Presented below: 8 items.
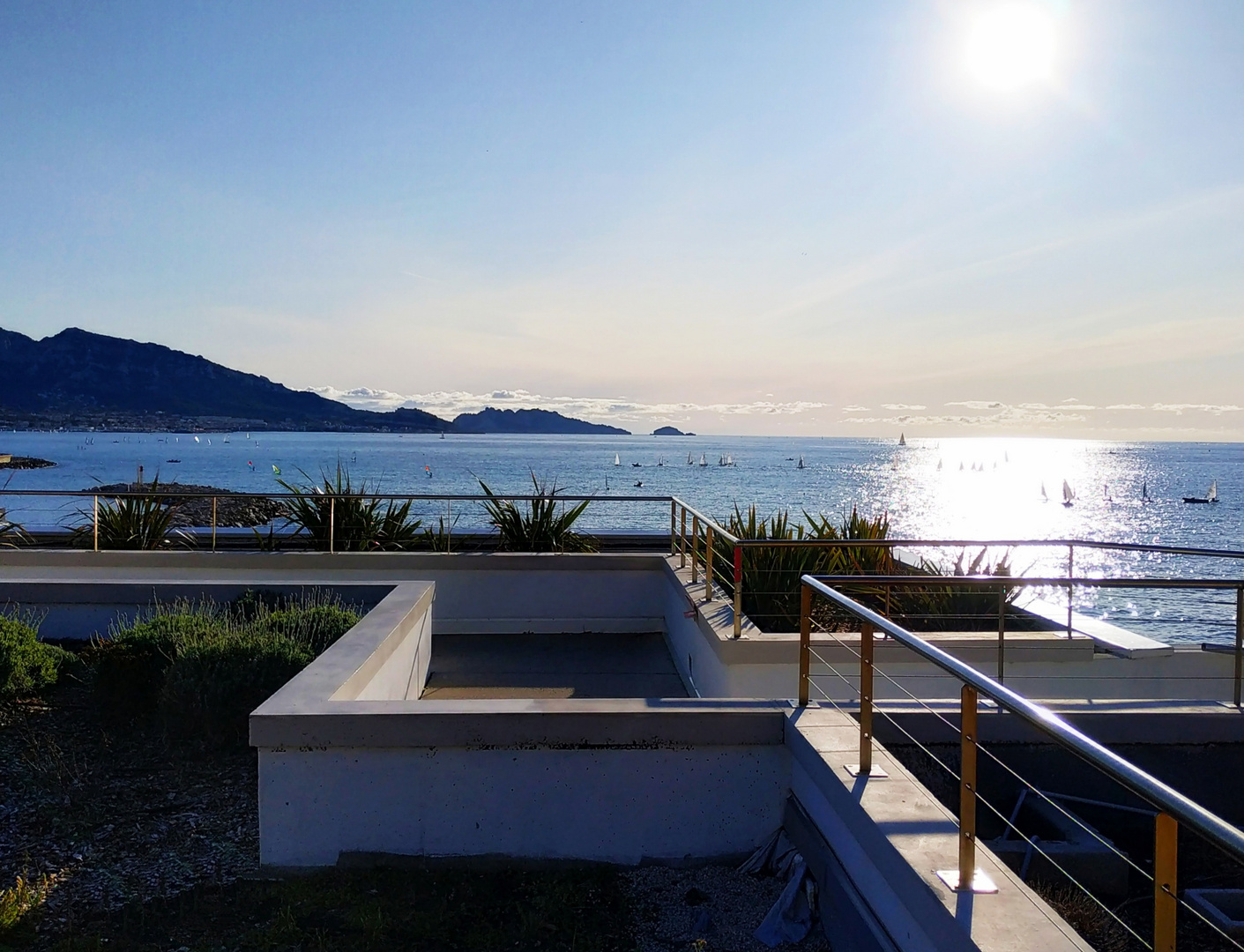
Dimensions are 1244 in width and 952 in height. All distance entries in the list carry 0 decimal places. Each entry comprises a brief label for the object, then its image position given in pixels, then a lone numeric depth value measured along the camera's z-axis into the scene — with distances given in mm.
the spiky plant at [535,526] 10109
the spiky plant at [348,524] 10352
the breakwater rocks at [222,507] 10206
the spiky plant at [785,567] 7176
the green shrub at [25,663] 5773
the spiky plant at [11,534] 10515
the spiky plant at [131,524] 10266
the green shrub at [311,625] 6242
